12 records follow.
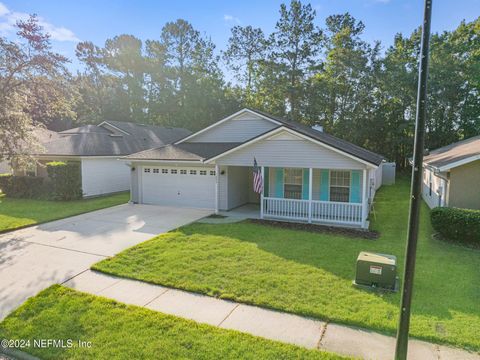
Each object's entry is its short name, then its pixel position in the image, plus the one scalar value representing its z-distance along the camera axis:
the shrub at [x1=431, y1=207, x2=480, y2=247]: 9.08
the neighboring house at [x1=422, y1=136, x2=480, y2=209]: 10.47
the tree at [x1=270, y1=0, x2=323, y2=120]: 31.70
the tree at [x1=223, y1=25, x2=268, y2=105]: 35.47
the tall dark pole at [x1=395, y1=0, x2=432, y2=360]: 3.42
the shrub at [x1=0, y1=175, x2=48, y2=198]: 17.58
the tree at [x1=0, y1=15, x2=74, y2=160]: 11.74
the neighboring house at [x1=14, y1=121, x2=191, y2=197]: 17.84
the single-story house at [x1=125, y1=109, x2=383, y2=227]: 11.66
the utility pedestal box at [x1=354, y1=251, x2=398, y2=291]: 6.18
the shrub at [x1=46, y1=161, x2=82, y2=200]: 16.53
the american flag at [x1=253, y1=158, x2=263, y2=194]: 11.59
